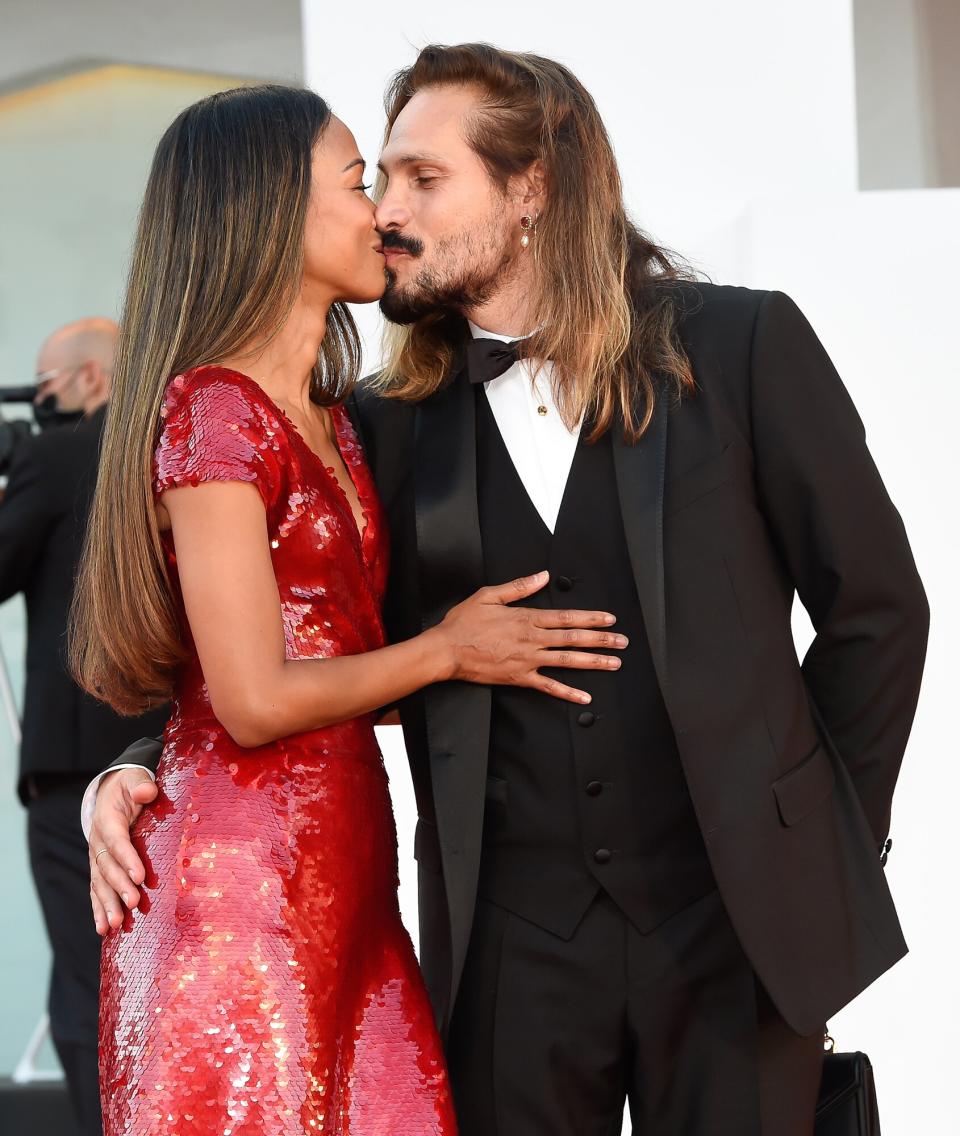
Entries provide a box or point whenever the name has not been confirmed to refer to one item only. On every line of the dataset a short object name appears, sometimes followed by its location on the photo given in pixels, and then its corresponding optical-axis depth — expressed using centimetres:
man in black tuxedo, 433
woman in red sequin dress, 414
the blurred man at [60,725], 544
